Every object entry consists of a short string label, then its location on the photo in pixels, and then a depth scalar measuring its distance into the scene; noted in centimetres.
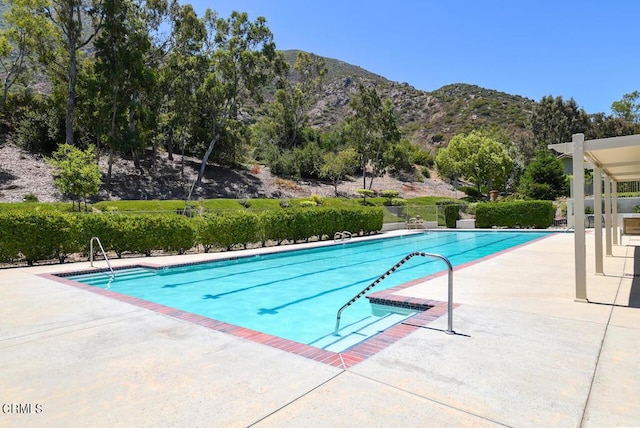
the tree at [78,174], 1460
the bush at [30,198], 1909
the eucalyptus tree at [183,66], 2805
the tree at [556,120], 4850
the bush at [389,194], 3138
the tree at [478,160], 3447
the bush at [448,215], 2417
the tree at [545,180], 3033
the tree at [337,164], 3322
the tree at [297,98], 3841
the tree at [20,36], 2281
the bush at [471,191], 3997
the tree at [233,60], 2827
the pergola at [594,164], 523
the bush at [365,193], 2961
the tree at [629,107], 5084
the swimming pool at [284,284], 643
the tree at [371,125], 3584
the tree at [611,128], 4881
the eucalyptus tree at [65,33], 2277
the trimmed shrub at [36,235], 954
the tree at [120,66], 2364
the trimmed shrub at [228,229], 1337
